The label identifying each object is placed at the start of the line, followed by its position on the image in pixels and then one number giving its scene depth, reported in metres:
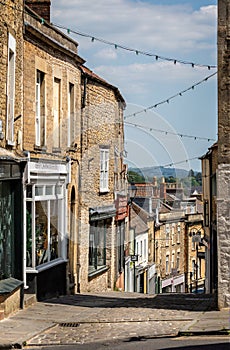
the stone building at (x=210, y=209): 31.02
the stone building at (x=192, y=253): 61.97
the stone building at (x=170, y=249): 58.28
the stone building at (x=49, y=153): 19.22
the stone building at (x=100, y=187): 25.88
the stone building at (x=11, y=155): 16.50
